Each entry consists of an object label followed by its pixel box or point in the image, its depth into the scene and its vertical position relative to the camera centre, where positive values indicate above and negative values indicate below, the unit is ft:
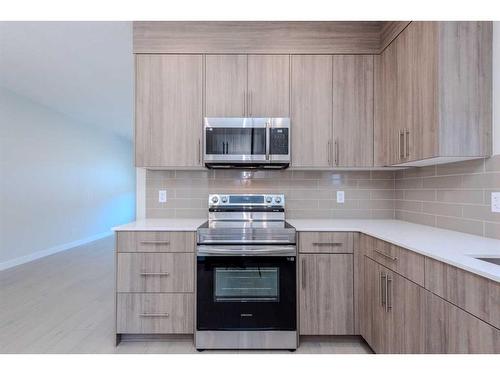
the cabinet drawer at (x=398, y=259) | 4.75 -1.26
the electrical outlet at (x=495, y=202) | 5.57 -0.23
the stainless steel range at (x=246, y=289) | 6.81 -2.29
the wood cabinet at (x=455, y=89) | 5.72 +1.96
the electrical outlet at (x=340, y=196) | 9.08 -0.19
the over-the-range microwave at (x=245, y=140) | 7.80 +1.30
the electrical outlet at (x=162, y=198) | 9.02 -0.28
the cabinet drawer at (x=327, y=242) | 7.02 -1.23
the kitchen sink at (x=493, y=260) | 4.29 -1.01
